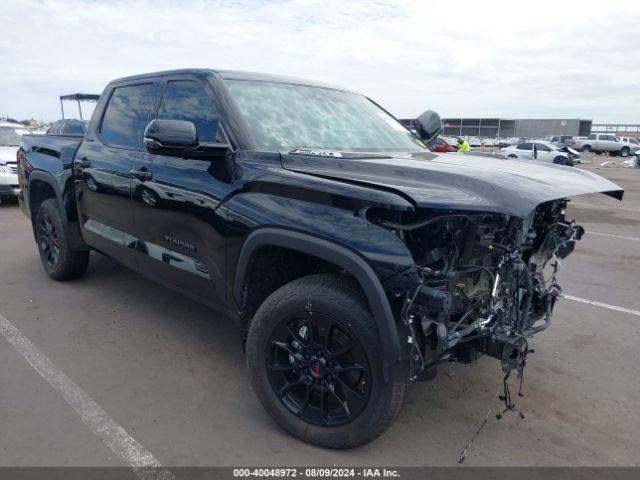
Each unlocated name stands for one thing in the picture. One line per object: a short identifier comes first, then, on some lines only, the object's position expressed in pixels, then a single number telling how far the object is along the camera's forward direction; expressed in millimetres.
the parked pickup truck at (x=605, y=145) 44469
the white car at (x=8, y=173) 10055
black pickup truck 2383
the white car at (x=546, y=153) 30097
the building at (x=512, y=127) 67875
